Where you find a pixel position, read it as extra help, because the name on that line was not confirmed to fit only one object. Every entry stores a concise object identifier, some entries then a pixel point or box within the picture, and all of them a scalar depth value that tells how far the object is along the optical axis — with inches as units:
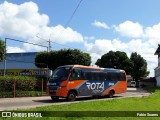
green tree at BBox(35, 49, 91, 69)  901.4
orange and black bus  465.5
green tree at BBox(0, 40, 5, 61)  666.5
